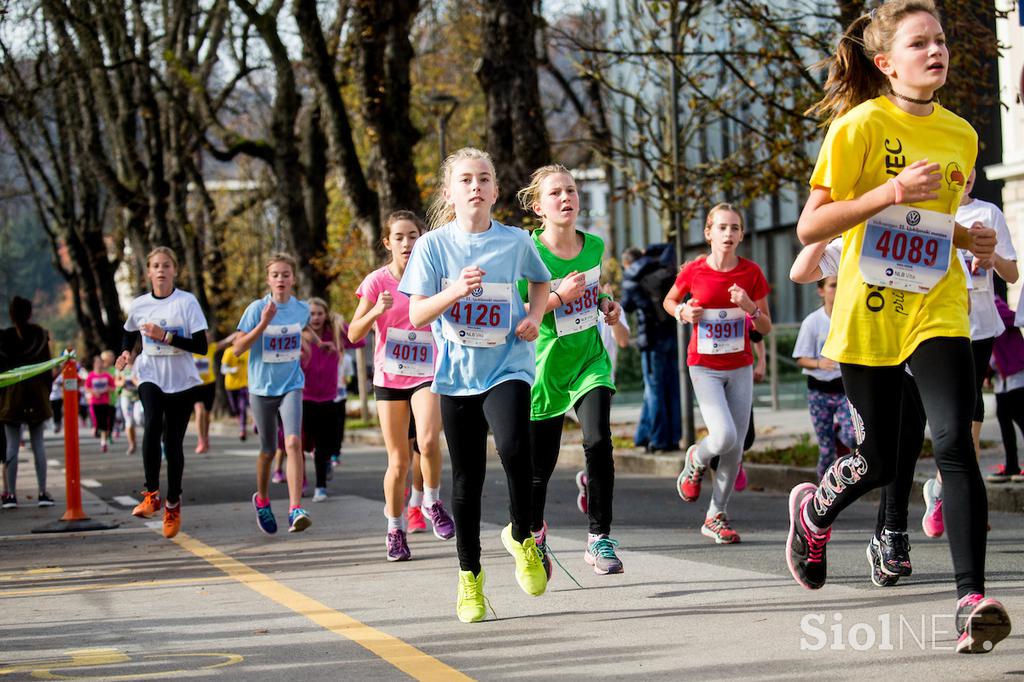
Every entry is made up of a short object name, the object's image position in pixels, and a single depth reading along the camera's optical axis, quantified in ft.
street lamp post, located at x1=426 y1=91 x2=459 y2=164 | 85.56
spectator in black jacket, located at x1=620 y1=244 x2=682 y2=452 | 49.80
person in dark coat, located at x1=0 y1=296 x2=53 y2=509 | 44.45
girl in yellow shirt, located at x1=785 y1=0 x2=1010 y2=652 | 16.93
